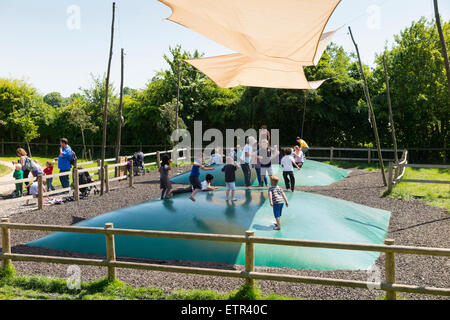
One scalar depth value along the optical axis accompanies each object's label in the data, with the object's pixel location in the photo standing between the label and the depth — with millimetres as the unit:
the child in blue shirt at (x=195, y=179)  9898
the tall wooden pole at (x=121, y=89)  15000
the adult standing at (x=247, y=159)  11961
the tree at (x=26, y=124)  32531
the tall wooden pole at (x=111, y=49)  12820
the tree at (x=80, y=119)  31391
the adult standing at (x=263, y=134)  11702
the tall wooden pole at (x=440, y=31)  8197
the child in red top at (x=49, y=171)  13055
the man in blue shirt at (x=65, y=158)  12352
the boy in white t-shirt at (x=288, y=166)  11469
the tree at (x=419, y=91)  23531
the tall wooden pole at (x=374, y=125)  14000
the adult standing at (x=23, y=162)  13406
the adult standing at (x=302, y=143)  15700
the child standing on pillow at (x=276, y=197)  7516
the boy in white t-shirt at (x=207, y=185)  10111
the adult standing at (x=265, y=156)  11422
